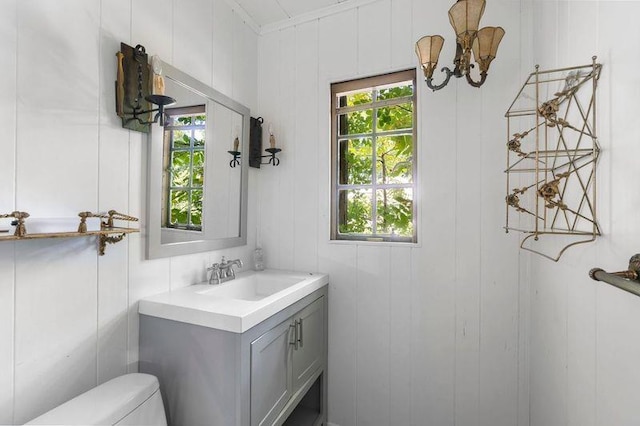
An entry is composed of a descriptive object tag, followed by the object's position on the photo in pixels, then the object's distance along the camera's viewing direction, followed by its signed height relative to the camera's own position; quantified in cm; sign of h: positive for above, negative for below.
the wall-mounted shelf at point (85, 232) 80 -7
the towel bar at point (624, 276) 54 -12
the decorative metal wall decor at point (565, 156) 83 +20
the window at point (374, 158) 170 +33
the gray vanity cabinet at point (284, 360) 112 -67
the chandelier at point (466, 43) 110 +70
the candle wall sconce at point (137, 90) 113 +48
